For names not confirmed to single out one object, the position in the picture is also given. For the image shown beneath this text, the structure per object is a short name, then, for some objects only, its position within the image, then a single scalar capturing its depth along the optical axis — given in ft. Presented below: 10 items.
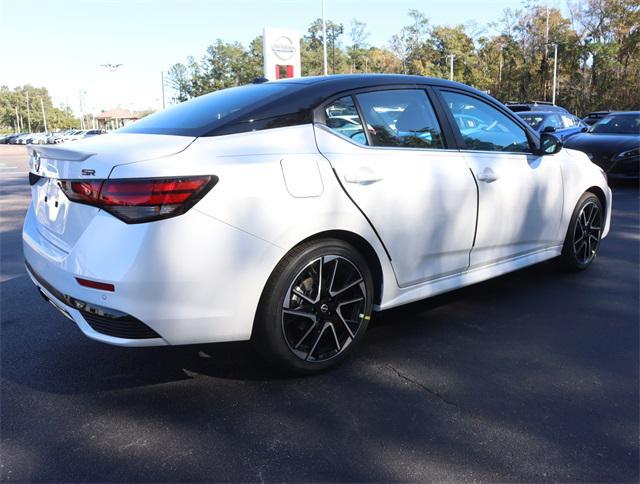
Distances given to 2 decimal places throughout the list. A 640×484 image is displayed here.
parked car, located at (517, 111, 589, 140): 41.29
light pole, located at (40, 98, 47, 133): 374.79
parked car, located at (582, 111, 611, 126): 55.21
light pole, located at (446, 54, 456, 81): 187.01
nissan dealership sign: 59.98
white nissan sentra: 7.57
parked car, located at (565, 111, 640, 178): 32.22
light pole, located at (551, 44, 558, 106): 154.81
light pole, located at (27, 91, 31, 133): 367.25
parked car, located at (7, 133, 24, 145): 225.15
